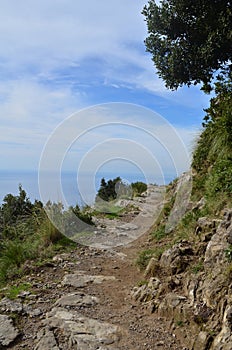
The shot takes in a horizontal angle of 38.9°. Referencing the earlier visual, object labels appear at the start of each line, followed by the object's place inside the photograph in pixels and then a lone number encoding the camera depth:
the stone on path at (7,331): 3.40
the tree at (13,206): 10.97
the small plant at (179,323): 3.50
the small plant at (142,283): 4.58
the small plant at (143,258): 5.45
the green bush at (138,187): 15.39
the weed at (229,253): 3.60
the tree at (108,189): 15.55
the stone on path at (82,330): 3.28
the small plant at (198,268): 4.05
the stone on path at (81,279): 4.97
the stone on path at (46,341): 3.23
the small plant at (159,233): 6.82
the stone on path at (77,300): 4.22
